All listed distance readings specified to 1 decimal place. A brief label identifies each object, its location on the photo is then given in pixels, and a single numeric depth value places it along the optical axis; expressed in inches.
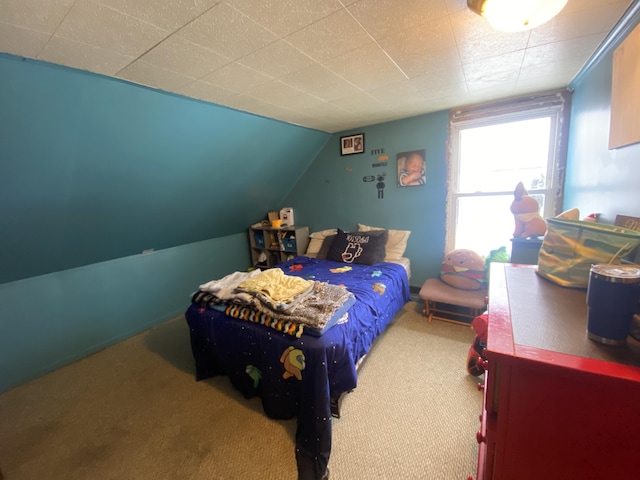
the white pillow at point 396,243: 116.7
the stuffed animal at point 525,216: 68.6
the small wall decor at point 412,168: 112.7
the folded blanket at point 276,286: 67.2
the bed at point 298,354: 54.1
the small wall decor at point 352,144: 124.6
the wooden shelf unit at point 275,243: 141.9
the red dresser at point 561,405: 22.9
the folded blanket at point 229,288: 68.9
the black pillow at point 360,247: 111.5
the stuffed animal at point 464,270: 102.8
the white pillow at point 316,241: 131.8
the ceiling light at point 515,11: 36.9
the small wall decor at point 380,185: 122.5
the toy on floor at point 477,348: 55.4
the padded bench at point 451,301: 96.8
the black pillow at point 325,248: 125.3
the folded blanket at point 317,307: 58.9
